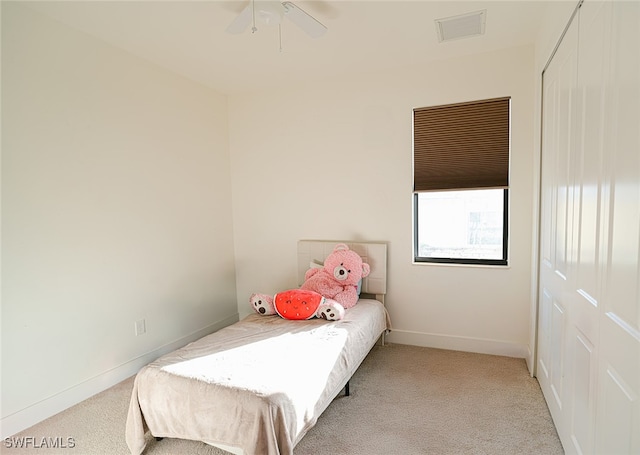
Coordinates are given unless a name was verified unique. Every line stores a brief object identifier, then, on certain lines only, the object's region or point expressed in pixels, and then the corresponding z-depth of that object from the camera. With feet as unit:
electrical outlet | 9.32
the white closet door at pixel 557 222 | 5.81
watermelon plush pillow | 8.83
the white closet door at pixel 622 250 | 3.56
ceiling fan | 6.27
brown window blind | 9.42
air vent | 7.60
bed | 5.20
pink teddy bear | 9.44
